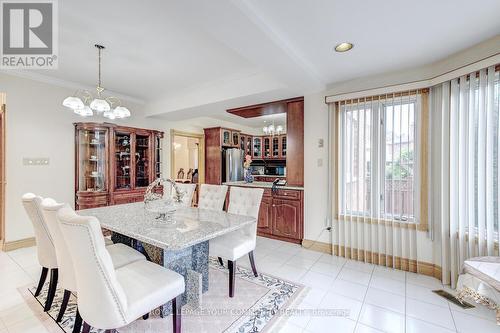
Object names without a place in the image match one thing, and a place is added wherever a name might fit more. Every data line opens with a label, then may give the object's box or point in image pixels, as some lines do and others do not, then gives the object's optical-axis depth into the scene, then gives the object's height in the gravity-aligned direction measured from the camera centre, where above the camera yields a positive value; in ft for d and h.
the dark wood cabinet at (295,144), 12.14 +1.22
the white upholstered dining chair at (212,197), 9.86 -1.30
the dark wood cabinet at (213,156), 18.44 +0.88
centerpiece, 7.39 -1.28
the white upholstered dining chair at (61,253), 5.13 -1.95
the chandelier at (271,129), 20.28 +3.37
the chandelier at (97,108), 7.91 +2.13
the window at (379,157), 9.14 +0.43
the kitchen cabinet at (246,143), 22.15 +2.32
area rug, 5.89 -4.02
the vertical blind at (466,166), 7.06 +0.03
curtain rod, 6.86 +3.09
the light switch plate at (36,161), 11.03 +0.27
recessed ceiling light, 7.45 +3.91
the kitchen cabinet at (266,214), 13.05 -2.69
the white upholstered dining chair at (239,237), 7.28 -2.45
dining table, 5.65 -1.68
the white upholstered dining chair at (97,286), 4.02 -2.14
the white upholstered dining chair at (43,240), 6.44 -2.07
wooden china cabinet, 12.71 +0.17
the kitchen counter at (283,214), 11.99 -2.54
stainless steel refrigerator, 18.85 +0.14
